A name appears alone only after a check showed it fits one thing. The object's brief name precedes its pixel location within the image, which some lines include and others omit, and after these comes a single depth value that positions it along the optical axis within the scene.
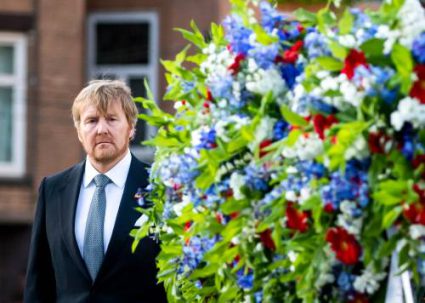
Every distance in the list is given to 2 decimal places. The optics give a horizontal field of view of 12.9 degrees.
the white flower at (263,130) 5.90
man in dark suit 8.00
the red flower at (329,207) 5.67
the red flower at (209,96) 6.32
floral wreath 5.58
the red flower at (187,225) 6.51
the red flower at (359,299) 5.84
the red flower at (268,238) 5.99
